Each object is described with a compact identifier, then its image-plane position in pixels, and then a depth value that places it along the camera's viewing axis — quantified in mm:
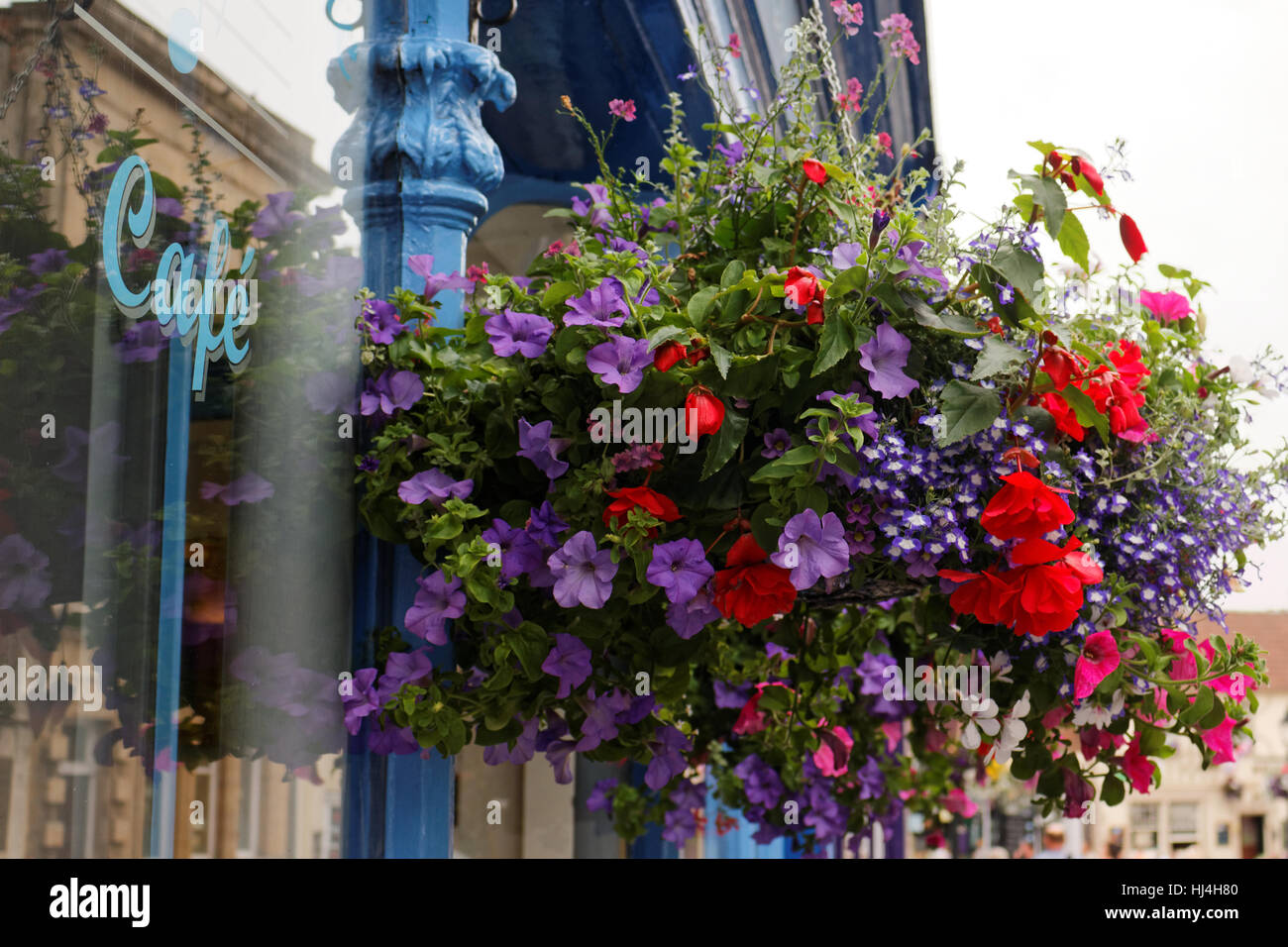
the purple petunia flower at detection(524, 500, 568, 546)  1408
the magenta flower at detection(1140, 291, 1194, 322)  1704
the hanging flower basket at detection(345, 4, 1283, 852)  1297
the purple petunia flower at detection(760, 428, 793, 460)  1336
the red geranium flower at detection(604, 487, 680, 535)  1321
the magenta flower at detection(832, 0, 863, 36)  1653
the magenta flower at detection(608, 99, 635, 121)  1716
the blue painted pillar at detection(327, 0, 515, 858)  1712
